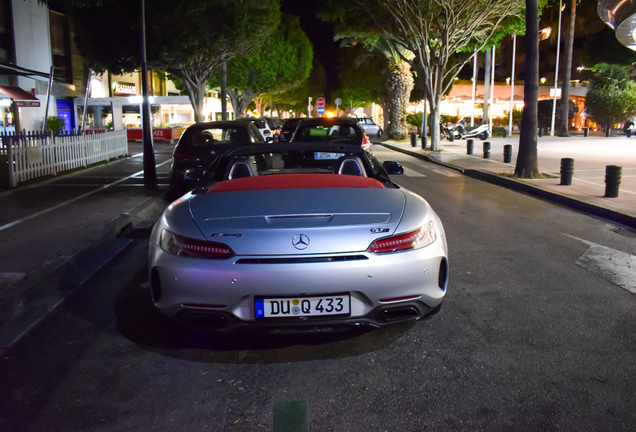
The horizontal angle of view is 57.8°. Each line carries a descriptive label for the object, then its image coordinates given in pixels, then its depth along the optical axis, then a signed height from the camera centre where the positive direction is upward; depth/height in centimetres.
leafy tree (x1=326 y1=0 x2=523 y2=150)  2267 +457
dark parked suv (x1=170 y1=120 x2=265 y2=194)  1125 -23
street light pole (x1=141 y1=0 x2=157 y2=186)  1368 +4
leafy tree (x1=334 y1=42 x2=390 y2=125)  5453 +530
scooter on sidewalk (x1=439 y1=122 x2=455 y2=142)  3295 -4
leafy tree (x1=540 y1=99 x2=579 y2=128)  4422 +141
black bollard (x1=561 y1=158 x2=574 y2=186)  1274 -89
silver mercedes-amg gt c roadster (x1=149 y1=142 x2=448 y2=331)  334 -77
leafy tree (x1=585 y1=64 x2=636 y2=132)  3838 +231
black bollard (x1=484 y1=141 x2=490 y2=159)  2126 -73
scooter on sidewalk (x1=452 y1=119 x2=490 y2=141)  3206 +1
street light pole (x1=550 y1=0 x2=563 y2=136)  3694 +97
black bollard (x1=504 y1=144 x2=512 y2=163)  1928 -80
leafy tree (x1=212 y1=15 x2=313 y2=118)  4562 +535
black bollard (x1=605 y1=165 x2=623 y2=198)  1077 -92
